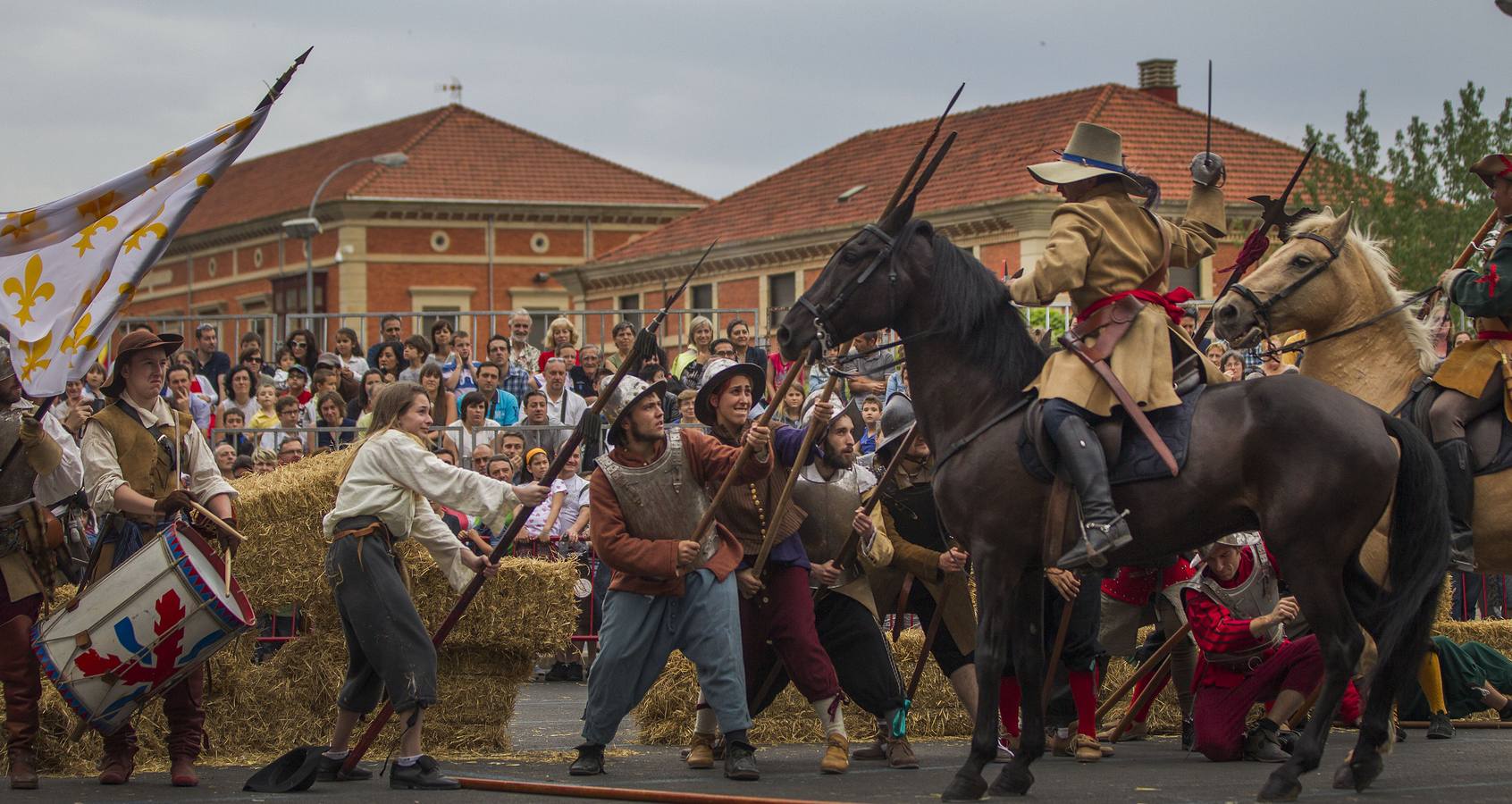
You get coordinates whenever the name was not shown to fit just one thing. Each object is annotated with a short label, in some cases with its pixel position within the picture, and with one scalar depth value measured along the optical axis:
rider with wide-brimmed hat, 8.08
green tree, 33.59
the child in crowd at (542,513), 13.89
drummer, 9.03
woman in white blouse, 8.88
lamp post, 33.44
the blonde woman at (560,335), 18.30
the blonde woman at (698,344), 17.16
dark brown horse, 8.02
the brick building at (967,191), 37.00
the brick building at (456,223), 55.62
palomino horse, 9.48
